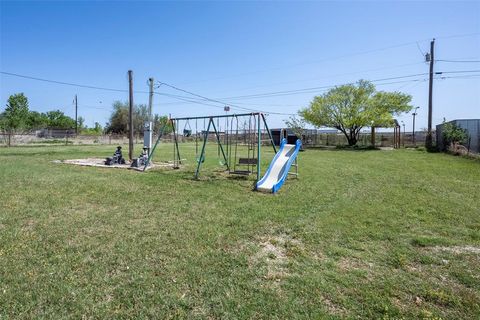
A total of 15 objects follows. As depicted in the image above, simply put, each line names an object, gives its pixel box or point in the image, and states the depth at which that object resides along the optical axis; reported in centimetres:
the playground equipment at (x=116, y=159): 1259
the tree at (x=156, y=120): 5968
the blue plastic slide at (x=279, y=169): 724
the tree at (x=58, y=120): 7244
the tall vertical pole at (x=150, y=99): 1462
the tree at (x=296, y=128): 3328
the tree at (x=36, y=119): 6524
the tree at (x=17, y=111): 5706
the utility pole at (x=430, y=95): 2298
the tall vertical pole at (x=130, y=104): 1403
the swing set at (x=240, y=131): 863
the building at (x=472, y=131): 1664
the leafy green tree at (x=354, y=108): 2747
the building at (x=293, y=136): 2406
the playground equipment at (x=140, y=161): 1162
